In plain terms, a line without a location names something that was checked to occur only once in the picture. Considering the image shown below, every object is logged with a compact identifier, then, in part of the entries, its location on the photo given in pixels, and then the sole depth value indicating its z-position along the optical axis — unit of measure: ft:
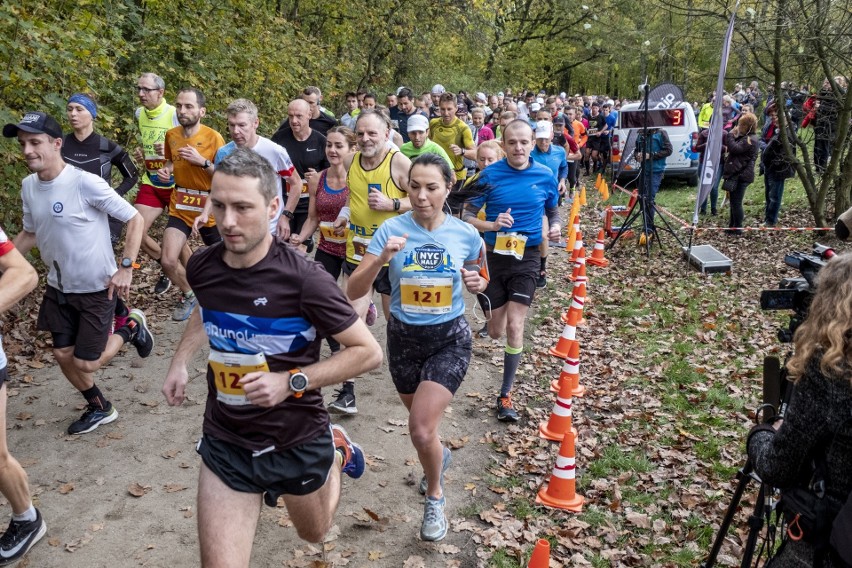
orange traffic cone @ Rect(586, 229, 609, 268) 36.42
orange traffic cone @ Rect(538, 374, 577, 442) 17.51
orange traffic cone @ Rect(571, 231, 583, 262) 33.28
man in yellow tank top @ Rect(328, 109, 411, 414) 18.58
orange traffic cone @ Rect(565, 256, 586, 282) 28.52
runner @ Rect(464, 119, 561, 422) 19.58
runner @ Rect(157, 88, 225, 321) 23.04
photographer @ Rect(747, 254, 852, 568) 7.22
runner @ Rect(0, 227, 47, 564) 11.19
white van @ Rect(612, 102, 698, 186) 55.26
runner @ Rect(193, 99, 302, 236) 21.03
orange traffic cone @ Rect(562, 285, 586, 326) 22.13
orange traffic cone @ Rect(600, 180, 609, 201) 56.65
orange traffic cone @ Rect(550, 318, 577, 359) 21.42
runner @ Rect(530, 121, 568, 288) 29.91
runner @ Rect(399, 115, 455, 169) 27.07
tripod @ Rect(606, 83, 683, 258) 37.44
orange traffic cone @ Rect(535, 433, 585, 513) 15.08
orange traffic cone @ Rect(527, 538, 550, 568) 10.65
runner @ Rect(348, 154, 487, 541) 13.47
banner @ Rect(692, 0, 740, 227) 32.12
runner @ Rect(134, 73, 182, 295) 25.35
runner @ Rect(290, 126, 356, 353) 20.93
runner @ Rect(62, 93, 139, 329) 22.44
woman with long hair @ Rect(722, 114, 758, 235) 40.27
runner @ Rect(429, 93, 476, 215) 35.32
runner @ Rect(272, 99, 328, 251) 24.86
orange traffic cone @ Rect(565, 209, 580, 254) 40.09
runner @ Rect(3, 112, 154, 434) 15.85
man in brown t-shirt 9.26
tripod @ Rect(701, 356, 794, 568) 9.73
